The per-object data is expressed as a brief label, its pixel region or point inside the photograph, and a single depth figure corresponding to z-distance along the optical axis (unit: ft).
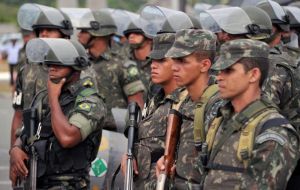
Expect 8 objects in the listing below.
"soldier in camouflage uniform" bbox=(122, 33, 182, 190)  40.60
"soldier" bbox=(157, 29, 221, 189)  36.91
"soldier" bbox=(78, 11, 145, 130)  62.07
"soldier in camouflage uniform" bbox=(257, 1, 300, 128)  41.19
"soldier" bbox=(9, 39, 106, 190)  43.21
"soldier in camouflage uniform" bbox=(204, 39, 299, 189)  30.53
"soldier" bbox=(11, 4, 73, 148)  50.52
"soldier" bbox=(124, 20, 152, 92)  67.51
